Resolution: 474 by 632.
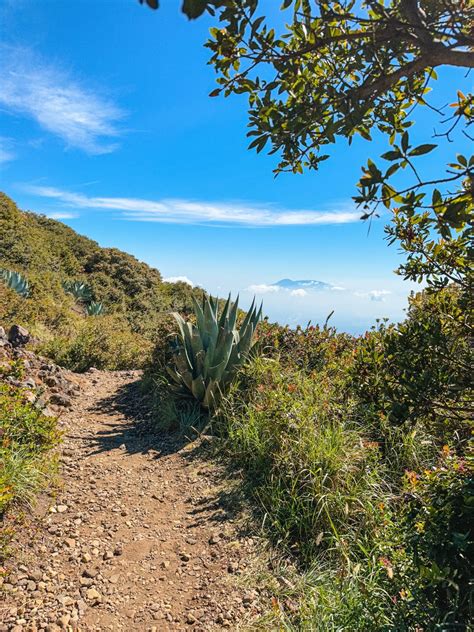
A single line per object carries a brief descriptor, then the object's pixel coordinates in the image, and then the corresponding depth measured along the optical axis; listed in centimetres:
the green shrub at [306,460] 262
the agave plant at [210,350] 432
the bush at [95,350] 650
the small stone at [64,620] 196
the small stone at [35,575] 220
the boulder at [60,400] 456
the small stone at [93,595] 216
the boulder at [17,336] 583
